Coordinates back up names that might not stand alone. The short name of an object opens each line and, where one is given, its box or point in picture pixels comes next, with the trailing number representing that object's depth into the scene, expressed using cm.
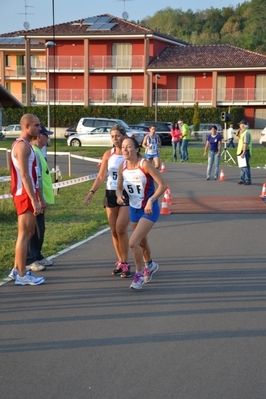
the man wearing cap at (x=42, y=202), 916
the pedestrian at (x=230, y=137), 3904
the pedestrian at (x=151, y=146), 2250
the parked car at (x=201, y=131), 5188
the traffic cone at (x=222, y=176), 2251
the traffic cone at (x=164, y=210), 1467
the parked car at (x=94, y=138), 4250
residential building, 6131
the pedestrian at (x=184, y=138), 2991
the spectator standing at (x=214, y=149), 2248
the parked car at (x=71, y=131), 4821
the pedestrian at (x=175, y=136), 3058
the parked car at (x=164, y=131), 4609
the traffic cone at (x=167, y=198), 1562
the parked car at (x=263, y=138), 3449
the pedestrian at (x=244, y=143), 2033
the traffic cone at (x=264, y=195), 1686
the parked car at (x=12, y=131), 5509
